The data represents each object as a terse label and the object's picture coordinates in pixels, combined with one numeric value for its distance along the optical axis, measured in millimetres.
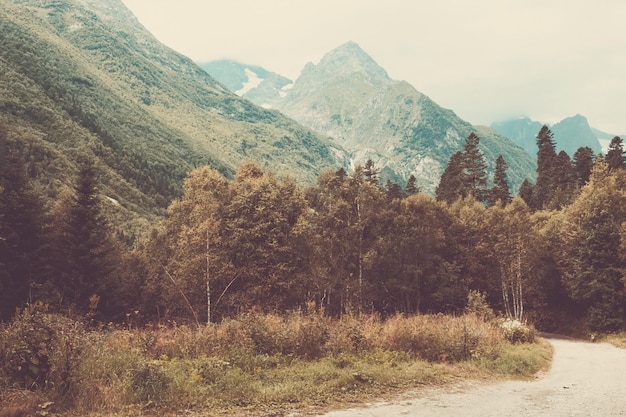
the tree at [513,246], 44406
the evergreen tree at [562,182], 67938
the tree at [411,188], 83644
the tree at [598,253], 36375
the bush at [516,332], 21375
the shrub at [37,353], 8406
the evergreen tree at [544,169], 83750
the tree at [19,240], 40969
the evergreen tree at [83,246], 44069
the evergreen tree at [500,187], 72944
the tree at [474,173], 72062
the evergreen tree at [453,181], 74375
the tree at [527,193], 86188
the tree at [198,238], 37375
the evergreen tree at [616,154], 74500
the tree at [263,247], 37541
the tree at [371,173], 54781
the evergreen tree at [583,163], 80812
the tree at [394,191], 77838
